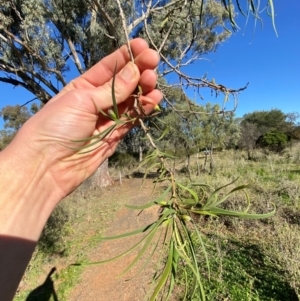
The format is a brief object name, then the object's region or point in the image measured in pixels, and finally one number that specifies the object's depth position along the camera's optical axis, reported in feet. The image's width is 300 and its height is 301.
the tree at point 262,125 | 55.31
